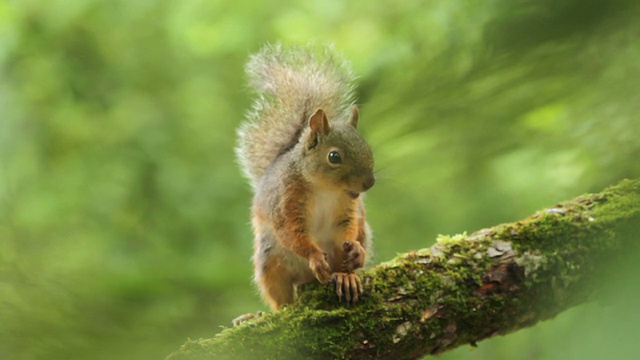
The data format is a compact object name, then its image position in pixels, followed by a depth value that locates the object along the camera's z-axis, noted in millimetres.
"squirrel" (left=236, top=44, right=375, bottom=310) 5070
